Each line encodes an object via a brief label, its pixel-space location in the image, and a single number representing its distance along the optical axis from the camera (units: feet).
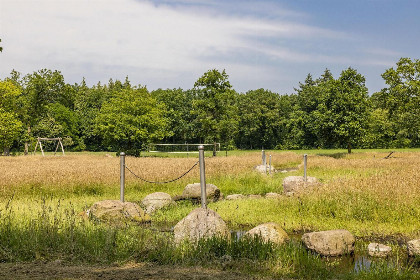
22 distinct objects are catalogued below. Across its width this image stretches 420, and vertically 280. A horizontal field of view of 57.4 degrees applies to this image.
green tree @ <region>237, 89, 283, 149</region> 259.80
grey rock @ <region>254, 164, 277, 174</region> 73.22
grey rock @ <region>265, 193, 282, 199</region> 46.96
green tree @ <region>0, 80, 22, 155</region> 133.28
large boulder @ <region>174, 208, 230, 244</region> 24.96
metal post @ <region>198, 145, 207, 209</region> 27.99
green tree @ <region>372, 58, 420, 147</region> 137.69
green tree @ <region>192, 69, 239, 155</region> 148.97
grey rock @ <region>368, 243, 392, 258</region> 24.82
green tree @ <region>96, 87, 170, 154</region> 140.56
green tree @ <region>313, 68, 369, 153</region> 128.36
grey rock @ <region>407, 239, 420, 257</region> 23.94
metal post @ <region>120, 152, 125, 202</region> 37.46
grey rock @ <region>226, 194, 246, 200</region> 48.04
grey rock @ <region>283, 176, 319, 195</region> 46.64
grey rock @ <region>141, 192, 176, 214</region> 40.85
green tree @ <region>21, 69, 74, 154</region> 167.74
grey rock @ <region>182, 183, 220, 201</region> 45.37
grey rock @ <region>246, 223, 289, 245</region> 26.44
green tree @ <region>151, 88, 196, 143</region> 250.57
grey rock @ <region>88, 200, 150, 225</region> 31.59
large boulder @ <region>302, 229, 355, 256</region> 25.49
